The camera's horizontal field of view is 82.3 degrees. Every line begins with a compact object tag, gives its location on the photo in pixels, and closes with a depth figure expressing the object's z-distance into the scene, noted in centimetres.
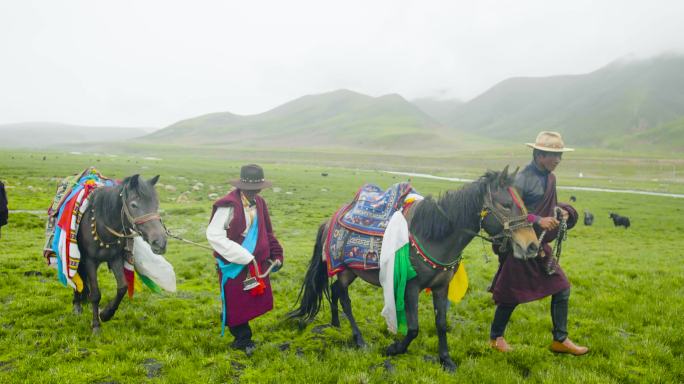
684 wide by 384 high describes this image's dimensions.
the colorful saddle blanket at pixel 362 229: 527
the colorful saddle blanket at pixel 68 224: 554
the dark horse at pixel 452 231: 450
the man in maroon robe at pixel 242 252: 491
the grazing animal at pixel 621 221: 2162
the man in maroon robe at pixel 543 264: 489
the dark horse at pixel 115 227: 517
